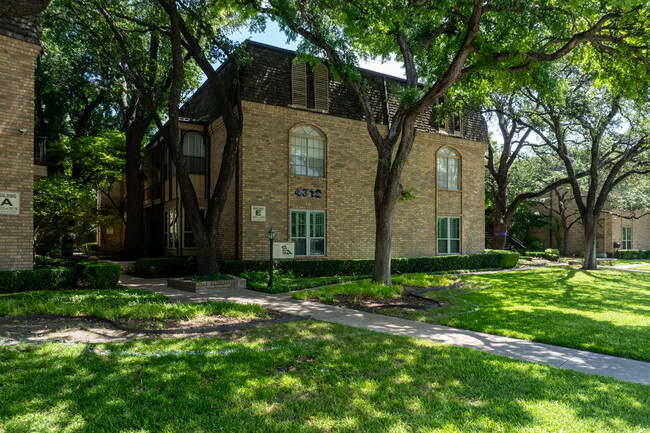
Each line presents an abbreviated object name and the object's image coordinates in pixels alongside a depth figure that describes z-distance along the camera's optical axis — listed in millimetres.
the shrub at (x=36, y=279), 10422
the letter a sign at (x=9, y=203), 10828
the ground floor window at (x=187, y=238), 18250
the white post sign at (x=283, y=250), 15039
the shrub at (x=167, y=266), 16188
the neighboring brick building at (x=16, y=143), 10922
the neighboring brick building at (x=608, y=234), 34781
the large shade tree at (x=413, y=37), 10961
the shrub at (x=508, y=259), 22047
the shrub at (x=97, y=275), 12086
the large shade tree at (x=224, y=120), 13570
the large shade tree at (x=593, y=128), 19156
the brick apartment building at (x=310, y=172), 15812
